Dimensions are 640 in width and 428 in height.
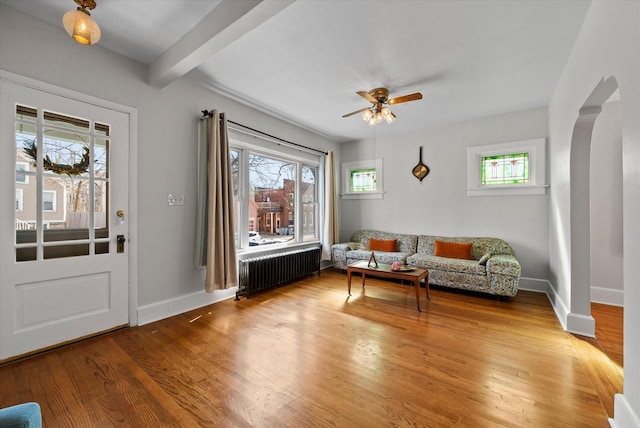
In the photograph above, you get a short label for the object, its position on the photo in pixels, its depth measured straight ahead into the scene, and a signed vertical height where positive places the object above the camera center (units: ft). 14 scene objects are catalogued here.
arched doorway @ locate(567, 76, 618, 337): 8.23 -0.58
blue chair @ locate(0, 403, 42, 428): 2.90 -2.24
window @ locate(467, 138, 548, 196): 13.14 +2.41
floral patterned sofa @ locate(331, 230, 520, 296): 11.60 -2.28
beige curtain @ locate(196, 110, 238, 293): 10.44 +0.41
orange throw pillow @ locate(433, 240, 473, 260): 13.84 -1.86
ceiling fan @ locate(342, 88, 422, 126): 10.52 +4.37
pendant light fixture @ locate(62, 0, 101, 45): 5.74 +4.11
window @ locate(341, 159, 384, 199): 18.19 +2.51
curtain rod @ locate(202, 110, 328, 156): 10.81 +4.14
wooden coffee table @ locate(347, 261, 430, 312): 10.61 -2.41
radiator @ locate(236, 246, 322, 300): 12.21 -2.74
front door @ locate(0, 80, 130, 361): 6.96 -0.11
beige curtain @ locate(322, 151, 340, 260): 17.48 +0.39
